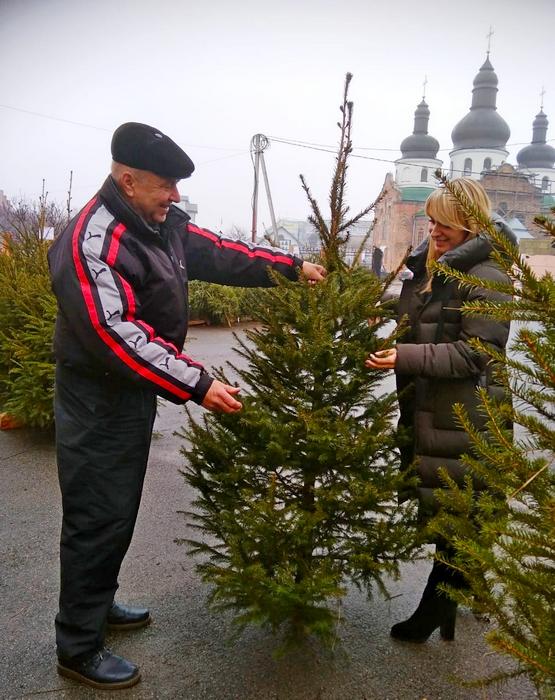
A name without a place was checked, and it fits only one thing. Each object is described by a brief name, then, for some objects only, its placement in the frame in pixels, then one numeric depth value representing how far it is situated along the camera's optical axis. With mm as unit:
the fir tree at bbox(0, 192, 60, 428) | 5227
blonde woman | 2312
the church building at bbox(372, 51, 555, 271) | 58625
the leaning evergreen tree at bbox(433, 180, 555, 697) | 1205
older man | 2131
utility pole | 24766
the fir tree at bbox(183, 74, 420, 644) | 2188
